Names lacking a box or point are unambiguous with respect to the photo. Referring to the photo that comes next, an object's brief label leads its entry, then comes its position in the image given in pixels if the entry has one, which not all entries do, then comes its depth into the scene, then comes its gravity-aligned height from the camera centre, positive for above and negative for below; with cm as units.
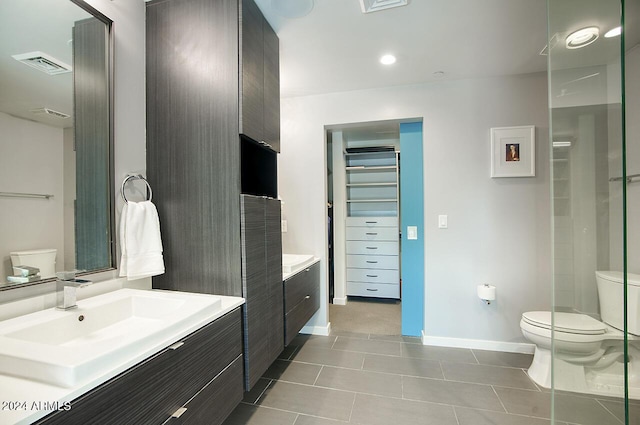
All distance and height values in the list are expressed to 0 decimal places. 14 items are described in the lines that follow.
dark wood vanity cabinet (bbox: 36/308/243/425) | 76 -60
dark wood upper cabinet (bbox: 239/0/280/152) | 152 +84
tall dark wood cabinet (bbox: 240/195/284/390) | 150 -42
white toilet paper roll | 247 -74
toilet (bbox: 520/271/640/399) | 109 -59
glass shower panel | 112 +0
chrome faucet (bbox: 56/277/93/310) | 111 -31
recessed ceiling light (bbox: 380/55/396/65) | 223 +126
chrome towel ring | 149 +18
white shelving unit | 400 -20
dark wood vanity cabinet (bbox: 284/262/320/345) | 203 -74
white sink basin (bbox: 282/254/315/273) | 219 -43
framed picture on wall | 249 +54
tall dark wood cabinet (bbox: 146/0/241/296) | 150 +42
